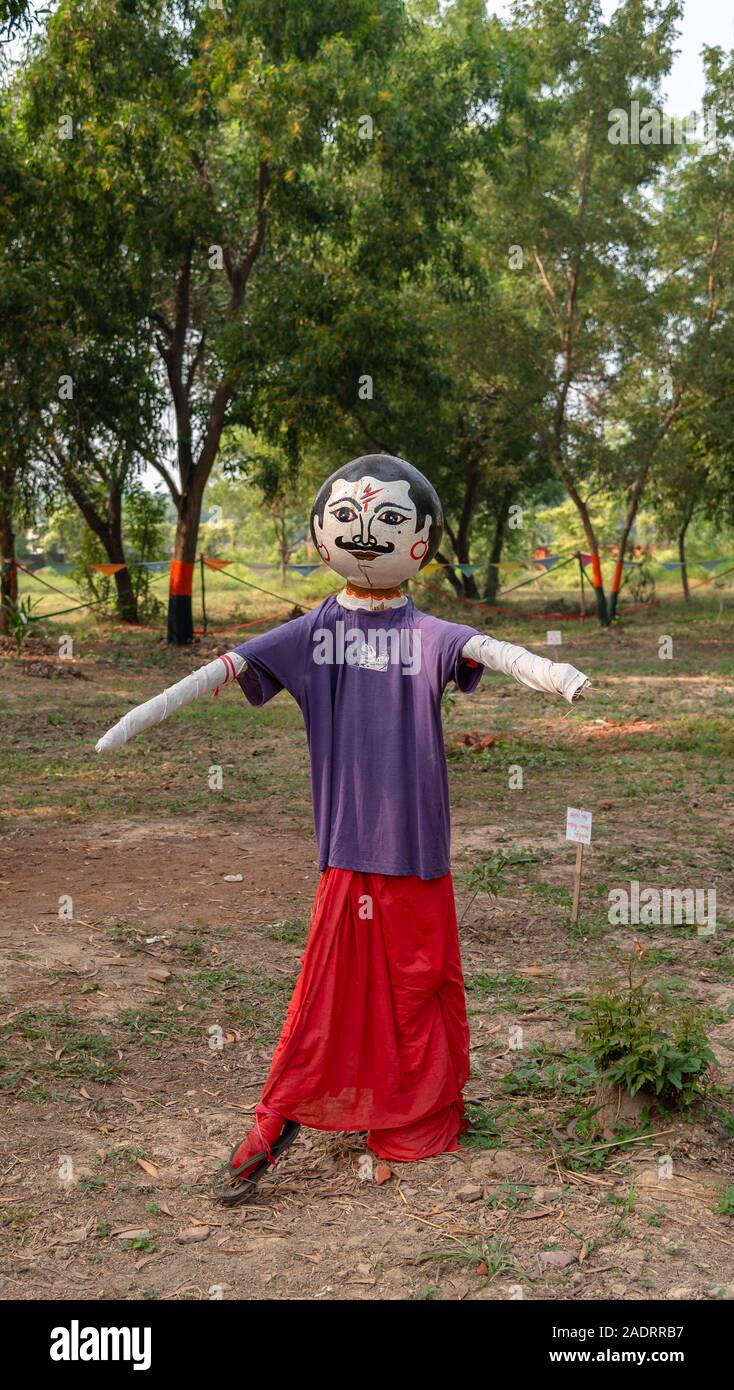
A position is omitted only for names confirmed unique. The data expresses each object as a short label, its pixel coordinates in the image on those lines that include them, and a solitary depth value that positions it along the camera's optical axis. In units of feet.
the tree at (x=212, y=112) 46.14
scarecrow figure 12.16
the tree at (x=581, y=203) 60.64
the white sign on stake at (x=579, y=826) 18.01
